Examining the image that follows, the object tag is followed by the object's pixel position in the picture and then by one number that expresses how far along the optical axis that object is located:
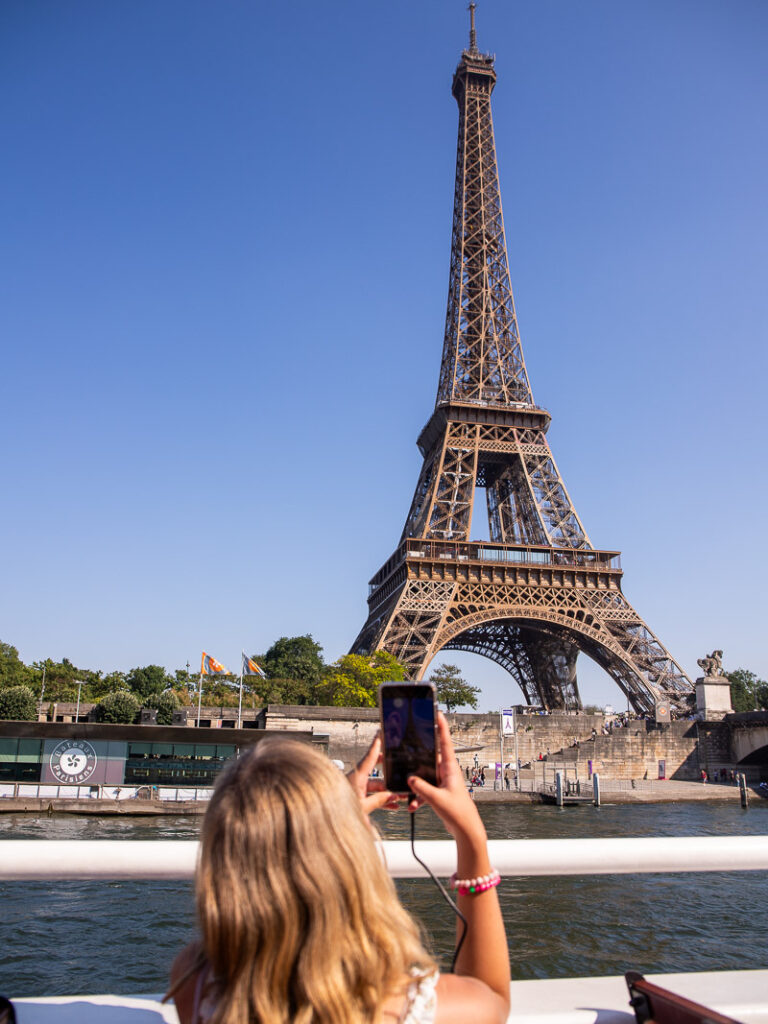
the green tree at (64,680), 53.81
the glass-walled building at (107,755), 26.42
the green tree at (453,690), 52.34
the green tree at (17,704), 41.41
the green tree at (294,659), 78.69
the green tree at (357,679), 39.12
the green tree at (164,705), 46.62
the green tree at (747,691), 78.06
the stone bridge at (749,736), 41.00
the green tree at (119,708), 40.31
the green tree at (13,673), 52.12
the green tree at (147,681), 60.81
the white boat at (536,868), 1.92
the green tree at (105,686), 54.44
